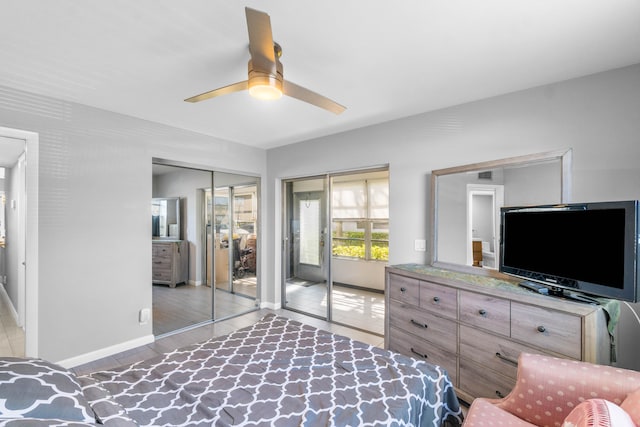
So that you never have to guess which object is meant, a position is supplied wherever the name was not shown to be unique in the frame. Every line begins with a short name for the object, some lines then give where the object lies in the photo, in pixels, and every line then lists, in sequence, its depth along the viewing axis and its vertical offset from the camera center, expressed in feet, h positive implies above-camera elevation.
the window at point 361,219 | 17.58 -0.37
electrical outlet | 10.34 -3.77
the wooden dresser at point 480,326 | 5.47 -2.61
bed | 3.47 -2.86
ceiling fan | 4.26 +2.69
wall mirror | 7.36 +0.43
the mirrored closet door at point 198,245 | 11.59 -1.45
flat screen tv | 5.13 -0.74
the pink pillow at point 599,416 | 3.07 -2.30
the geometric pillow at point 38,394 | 3.02 -2.10
